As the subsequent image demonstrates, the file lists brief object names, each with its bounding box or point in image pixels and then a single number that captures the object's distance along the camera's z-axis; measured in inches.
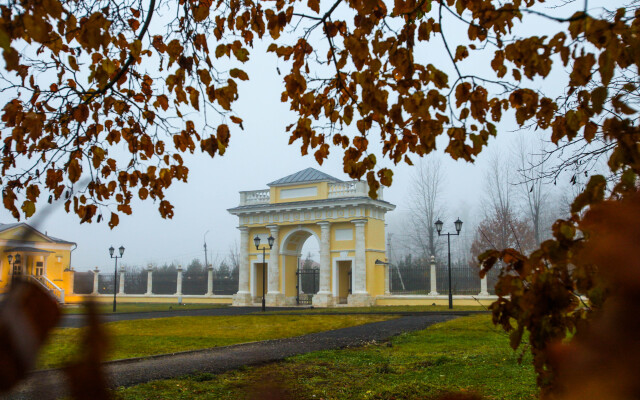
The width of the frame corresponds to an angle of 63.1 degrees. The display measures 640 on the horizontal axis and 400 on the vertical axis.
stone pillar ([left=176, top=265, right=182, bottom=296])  1392.7
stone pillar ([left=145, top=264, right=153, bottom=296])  1443.3
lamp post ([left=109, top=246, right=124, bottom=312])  1010.6
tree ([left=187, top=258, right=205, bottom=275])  2437.3
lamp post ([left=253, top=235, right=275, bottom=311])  945.6
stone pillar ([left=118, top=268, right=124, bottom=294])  1466.5
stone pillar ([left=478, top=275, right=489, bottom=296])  1005.8
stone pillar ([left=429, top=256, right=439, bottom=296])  1067.3
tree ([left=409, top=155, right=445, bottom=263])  1684.2
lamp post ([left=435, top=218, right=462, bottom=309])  839.3
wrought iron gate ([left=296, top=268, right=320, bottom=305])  1232.2
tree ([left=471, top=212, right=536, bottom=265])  1505.9
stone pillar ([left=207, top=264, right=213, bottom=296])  1352.1
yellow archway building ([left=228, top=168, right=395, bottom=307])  1120.8
